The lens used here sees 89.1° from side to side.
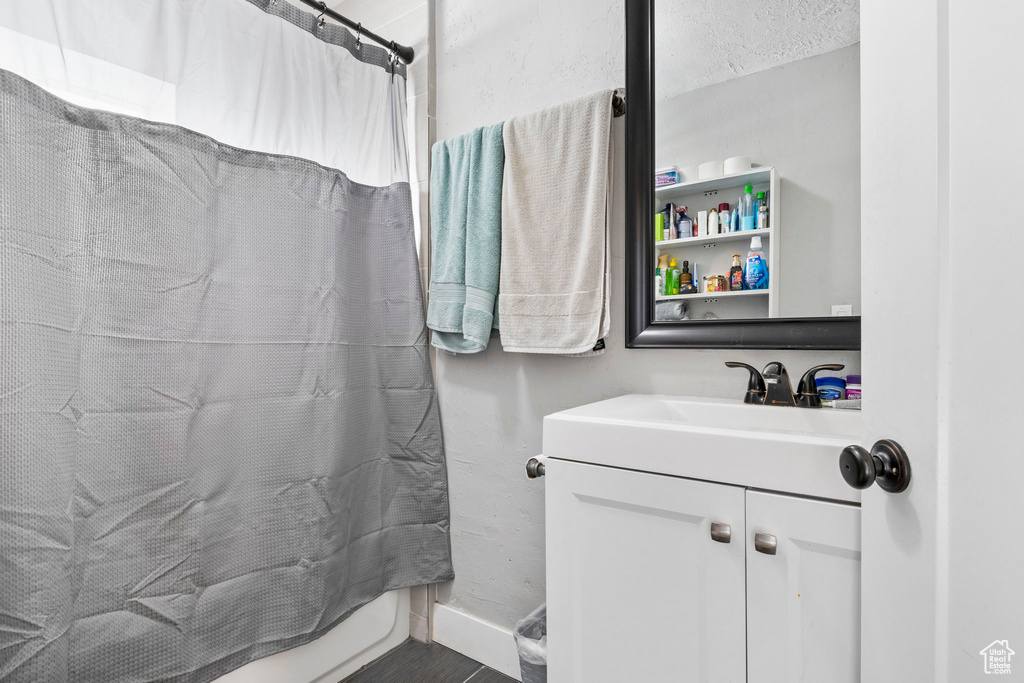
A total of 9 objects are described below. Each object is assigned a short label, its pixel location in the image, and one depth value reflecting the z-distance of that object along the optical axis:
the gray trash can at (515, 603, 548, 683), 1.23
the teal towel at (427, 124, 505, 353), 1.44
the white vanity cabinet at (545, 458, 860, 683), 0.70
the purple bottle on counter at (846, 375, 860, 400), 1.03
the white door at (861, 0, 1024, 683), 0.47
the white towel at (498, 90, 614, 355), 1.28
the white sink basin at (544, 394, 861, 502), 0.72
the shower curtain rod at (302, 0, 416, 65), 1.46
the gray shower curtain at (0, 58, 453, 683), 0.94
